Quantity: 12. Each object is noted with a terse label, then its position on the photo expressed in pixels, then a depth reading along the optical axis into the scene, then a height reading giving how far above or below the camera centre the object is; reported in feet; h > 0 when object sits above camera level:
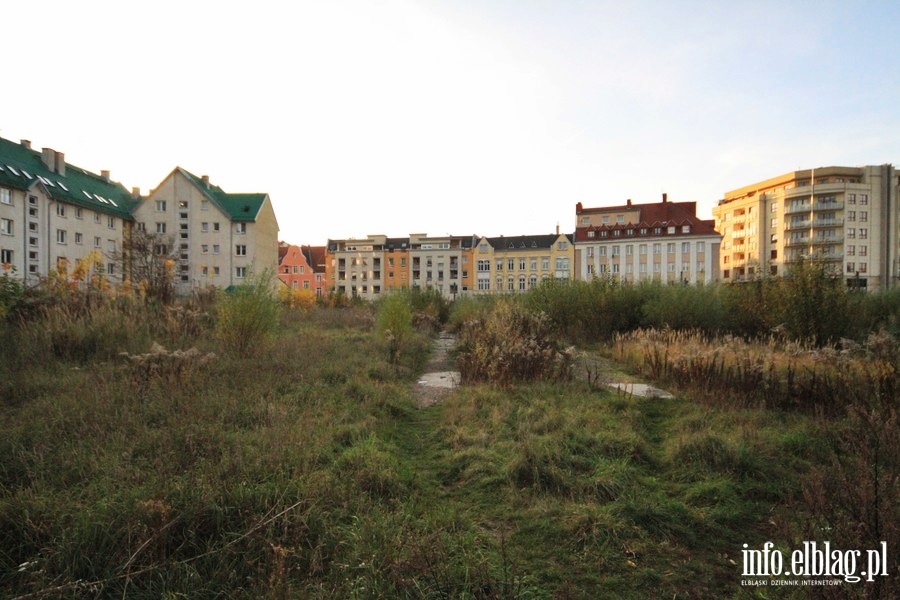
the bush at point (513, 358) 22.20 -3.47
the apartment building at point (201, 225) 149.79 +22.84
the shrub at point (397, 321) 32.54 -2.18
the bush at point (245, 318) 25.12 -1.46
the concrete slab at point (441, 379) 24.09 -5.00
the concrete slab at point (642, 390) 20.49 -4.75
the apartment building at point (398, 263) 227.40 +15.27
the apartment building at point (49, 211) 105.69 +22.07
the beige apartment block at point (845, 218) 192.13 +32.07
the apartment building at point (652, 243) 187.52 +21.01
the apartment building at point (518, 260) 209.97 +15.59
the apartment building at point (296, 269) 229.25 +12.12
